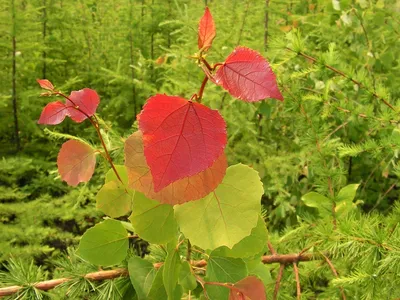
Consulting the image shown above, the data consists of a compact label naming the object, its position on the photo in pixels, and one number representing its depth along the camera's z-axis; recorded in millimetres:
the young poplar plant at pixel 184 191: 294
